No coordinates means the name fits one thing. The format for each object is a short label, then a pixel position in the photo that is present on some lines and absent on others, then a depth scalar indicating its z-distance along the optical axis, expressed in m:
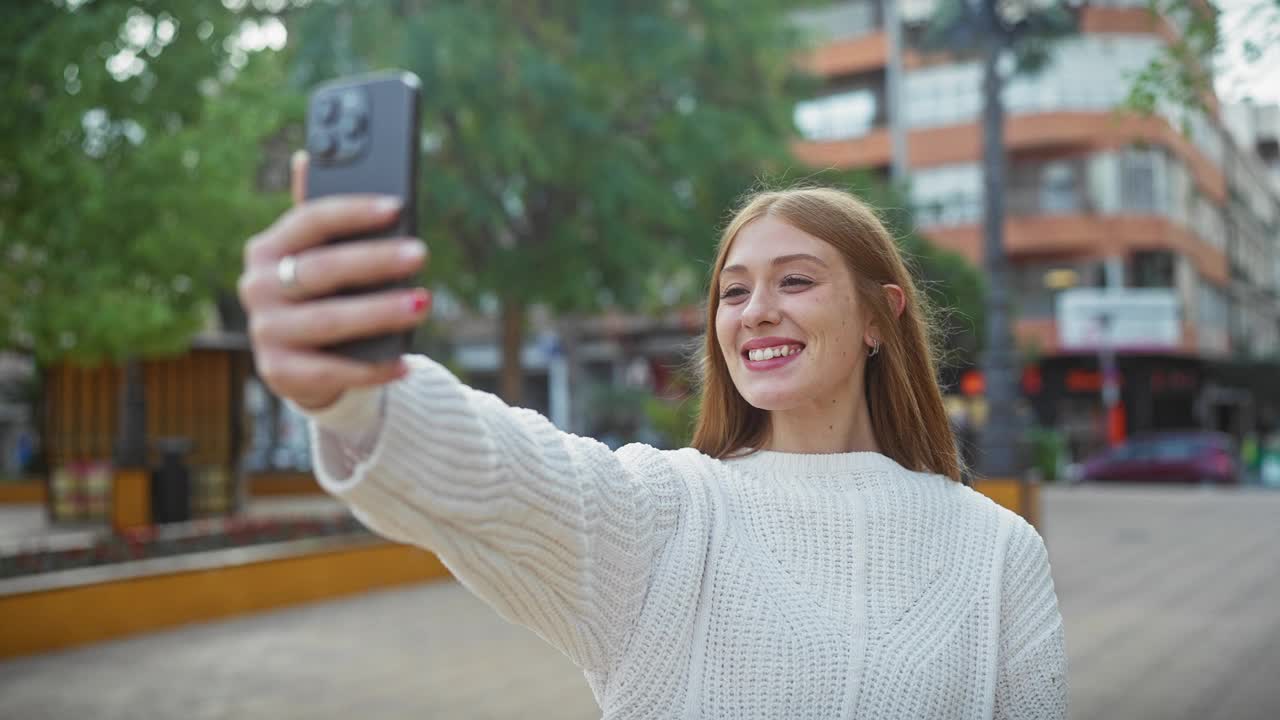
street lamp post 10.99
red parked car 28.20
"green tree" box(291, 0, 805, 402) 14.08
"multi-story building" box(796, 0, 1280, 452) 34.50
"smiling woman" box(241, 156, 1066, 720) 1.54
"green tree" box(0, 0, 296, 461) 8.76
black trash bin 16.00
